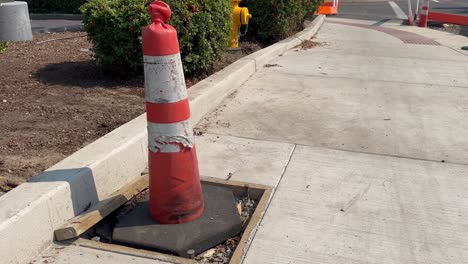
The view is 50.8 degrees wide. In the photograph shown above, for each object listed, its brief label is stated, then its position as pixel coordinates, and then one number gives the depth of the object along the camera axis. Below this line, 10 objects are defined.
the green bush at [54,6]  14.49
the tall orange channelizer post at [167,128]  3.03
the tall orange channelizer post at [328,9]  19.98
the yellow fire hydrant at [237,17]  7.73
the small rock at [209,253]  2.96
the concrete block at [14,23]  8.59
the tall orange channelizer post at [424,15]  16.04
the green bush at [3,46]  7.39
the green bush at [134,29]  5.41
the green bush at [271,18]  9.18
